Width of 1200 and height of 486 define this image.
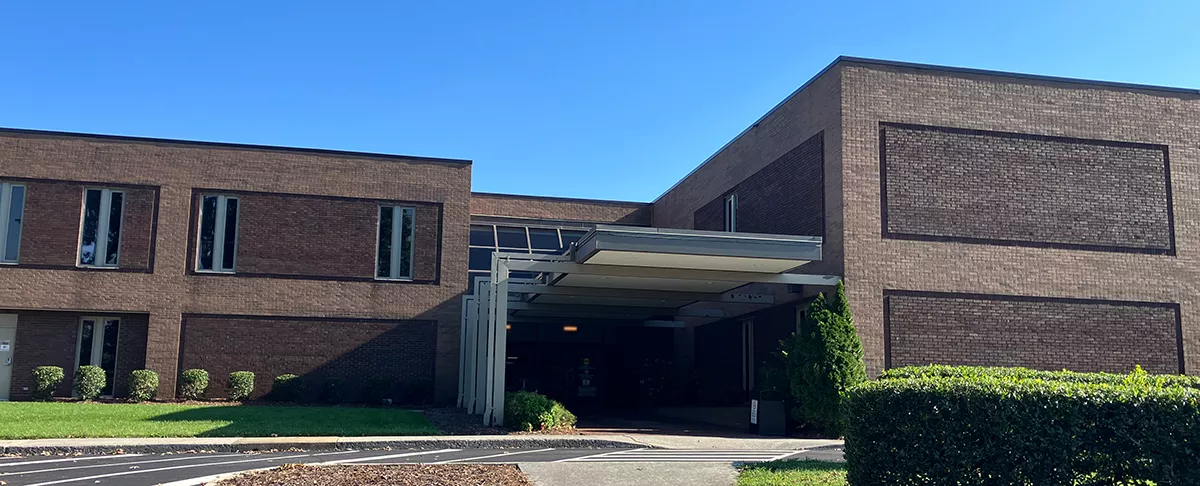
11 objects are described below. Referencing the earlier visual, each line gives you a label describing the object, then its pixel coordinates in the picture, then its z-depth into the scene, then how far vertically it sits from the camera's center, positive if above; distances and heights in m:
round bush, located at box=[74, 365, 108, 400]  24.27 -0.47
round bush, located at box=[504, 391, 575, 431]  18.08 -0.75
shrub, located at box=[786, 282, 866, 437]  18.62 +0.32
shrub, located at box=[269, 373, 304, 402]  25.30 -0.54
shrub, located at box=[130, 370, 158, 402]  24.38 -0.50
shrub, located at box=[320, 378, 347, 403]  25.45 -0.57
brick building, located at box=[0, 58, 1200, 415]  20.50 +3.10
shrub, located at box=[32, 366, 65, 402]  24.16 -0.44
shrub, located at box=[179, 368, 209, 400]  24.91 -0.45
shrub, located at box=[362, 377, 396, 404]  25.59 -0.55
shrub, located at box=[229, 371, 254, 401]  25.05 -0.46
